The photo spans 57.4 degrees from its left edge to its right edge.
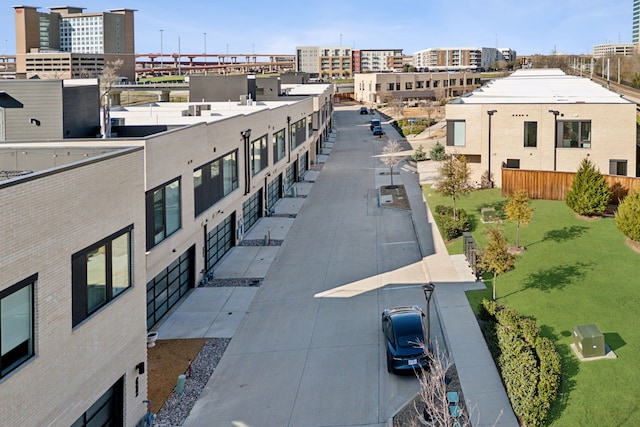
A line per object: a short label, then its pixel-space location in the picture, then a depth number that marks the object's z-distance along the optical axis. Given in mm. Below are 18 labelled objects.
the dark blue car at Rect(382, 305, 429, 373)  16234
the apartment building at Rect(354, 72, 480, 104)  129750
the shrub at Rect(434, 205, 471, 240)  29250
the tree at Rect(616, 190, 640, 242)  23859
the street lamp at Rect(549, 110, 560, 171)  36625
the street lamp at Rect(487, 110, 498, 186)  38719
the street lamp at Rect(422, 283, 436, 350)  15509
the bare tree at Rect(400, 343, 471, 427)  12273
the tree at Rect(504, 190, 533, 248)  24828
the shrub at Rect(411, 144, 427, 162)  55281
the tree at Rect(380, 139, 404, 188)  49050
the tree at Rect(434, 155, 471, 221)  32250
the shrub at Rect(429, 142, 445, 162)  51938
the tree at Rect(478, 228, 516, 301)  20953
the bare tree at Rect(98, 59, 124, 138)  24552
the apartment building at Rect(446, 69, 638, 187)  35531
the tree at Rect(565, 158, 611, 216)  29000
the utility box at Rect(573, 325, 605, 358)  16078
